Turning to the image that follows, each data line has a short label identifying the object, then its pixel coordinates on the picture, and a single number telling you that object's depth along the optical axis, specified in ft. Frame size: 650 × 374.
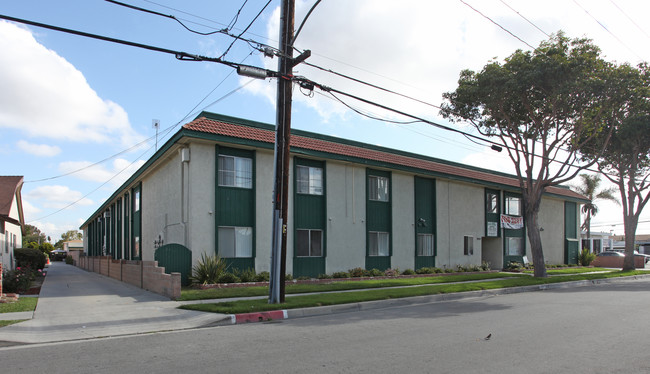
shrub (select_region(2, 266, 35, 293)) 50.11
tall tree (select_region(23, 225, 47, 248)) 283.63
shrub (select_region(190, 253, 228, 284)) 54.19
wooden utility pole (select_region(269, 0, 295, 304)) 40.34
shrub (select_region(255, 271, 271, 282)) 59.26
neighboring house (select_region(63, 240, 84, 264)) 298.19
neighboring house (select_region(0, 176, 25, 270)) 72.84
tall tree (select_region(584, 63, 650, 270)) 72.23
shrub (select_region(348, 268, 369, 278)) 69.58
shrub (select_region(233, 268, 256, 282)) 58.03
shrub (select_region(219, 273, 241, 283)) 55.93
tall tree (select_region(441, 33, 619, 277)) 66.03
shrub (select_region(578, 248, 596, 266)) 123.34
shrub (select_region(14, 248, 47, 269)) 87.51
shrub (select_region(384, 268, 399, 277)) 74.02
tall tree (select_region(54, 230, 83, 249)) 441.56
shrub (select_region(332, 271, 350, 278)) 67.40
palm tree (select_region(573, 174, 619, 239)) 170.50
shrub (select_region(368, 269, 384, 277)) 71.61
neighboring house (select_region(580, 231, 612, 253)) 147.54
